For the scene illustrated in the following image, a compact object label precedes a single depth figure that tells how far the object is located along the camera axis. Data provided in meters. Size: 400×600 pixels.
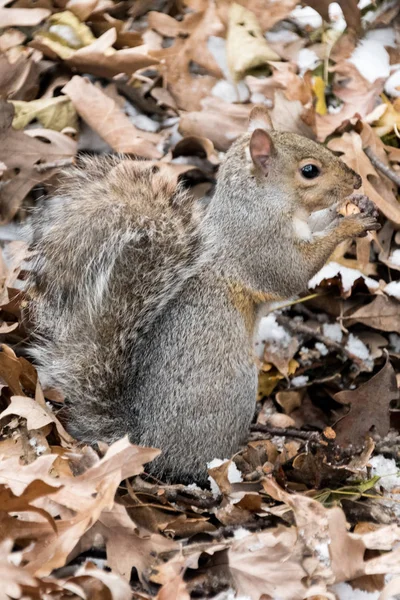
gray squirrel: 5.25
